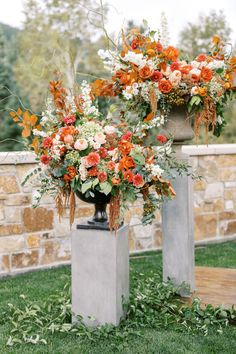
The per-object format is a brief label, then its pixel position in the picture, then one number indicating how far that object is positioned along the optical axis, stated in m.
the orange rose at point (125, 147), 3.10
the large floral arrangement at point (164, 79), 3.54
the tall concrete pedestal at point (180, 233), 4.05
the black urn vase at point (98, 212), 3.33
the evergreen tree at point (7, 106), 10.59
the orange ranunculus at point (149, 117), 3.30
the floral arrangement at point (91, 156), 3.11
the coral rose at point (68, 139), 3.12
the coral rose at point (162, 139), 3.41
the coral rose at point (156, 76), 3.53
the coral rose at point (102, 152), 3.16
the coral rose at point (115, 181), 3.07
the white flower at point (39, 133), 3.29
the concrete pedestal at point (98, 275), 3.30
